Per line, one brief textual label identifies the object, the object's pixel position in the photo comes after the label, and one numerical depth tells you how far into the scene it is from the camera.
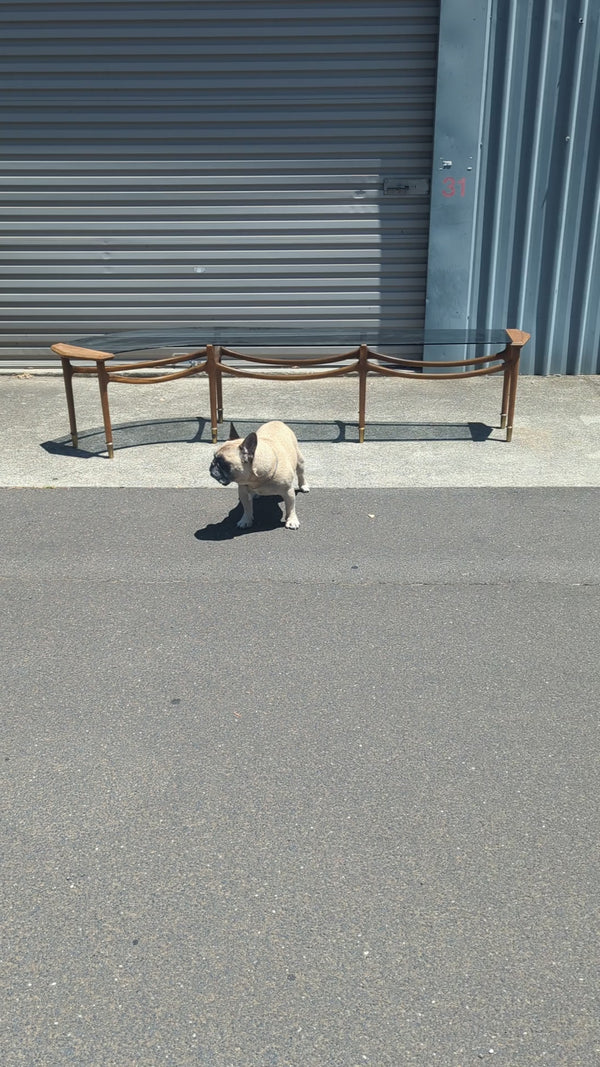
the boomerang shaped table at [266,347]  7.59
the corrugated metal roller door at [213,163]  9.10
